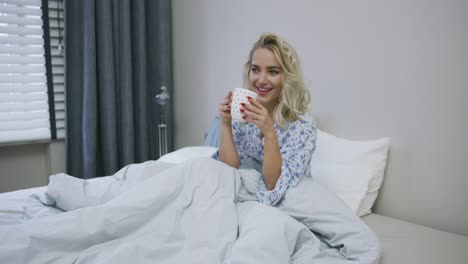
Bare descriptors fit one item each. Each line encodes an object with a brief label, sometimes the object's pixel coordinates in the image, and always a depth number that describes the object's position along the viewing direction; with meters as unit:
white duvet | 0.88
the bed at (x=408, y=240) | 1.09
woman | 1.27
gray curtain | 2.41
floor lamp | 2.46
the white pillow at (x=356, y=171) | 1.47
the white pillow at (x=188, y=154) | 1.88
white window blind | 2.29
